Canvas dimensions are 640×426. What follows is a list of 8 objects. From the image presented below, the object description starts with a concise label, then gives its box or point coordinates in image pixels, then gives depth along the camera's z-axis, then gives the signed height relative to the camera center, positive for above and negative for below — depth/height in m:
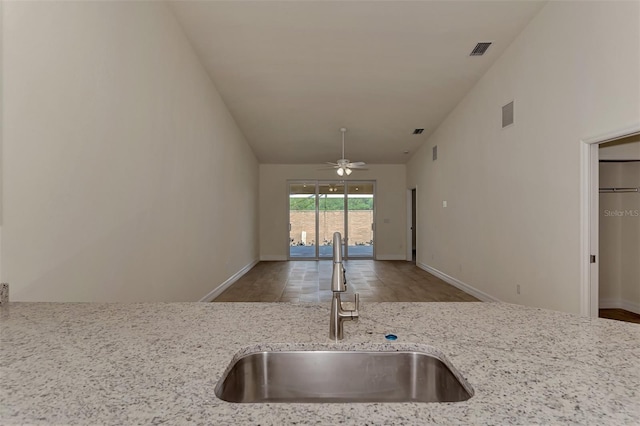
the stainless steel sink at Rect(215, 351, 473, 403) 1.01 -0.48
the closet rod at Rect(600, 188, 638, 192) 4.06 +0.31
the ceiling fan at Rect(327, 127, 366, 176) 6.52 +0.98
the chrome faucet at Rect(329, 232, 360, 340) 1.04 -0.29
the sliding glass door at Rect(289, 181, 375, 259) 10.05 -0.01
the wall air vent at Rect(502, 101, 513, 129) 4.27 +1.30
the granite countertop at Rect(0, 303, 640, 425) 0.66 -0.38
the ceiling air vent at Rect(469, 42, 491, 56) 4.25 +2.13
